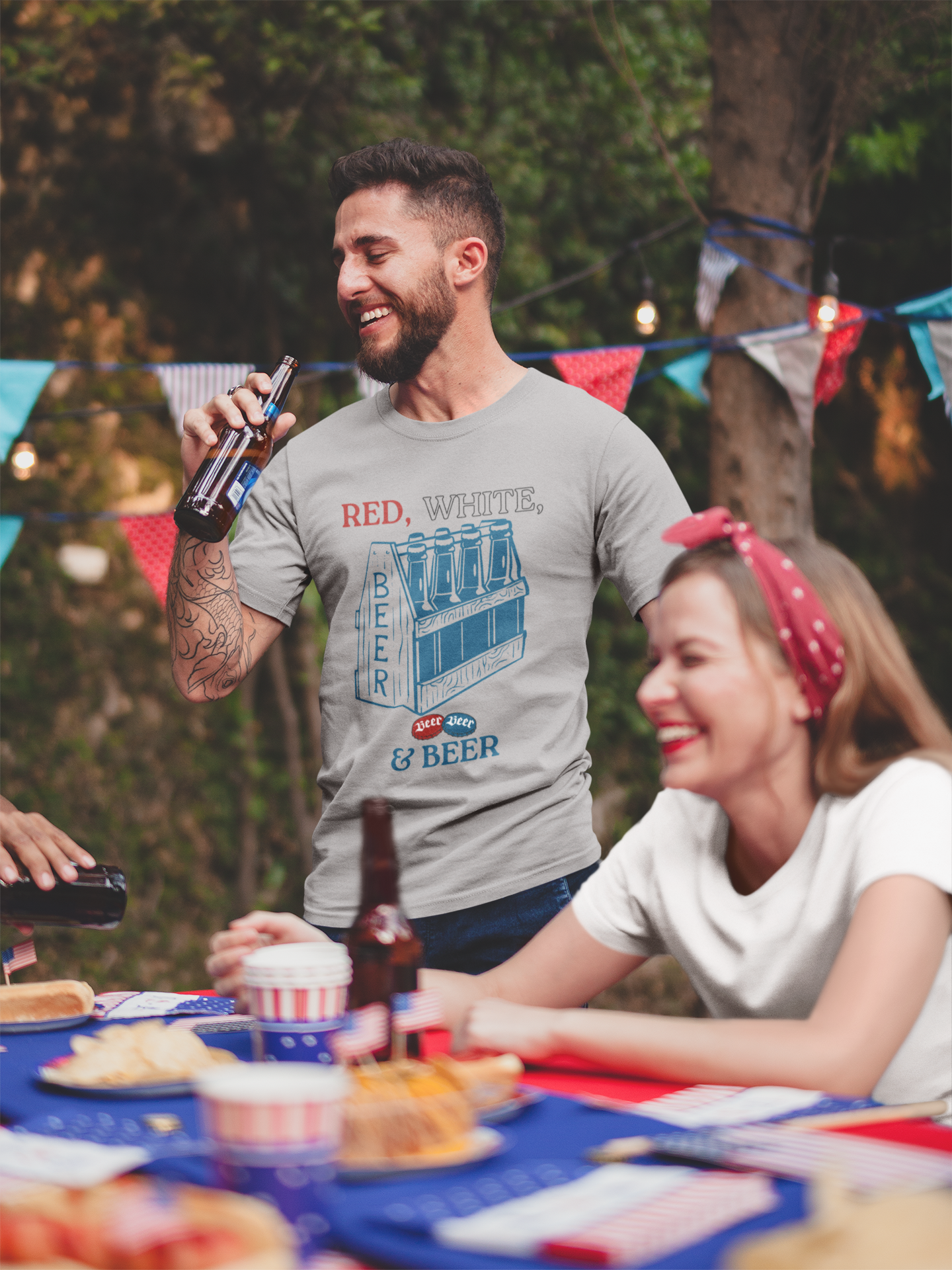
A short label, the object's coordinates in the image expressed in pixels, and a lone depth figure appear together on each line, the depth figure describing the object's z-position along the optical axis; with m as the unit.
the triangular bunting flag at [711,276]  3.90
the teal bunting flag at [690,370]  4.02
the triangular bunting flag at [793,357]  3.81
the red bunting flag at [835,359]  3.95
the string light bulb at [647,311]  4.47
